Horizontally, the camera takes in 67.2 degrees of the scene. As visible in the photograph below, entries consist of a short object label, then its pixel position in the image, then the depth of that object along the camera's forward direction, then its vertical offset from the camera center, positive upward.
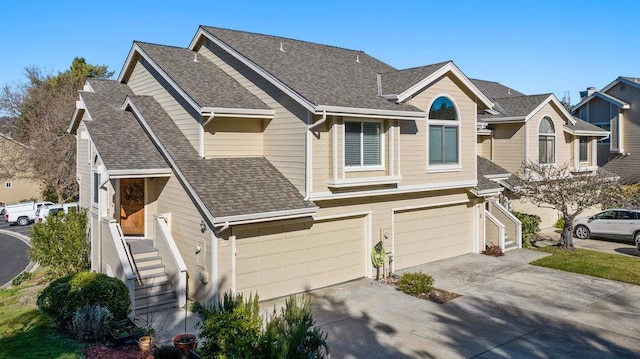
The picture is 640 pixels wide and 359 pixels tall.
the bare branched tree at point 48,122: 36.41 +4.54
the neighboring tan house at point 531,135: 22.55 +2.20
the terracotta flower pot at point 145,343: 9.20 -3.14
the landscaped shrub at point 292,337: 7.29 -2.45
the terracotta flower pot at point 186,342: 8.90 -3.05
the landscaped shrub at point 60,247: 15.89 -2.24
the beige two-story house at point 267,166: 12.80 +0.40
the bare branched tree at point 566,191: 19.39 -0.44
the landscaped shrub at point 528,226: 20.48 -2.01
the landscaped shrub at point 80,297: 10.21 -2.55
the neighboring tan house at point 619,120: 30.41 +3.89
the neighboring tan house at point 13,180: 39.62 -0.05
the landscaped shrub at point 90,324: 9.68 -2.91
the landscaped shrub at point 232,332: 7.60 -2.49
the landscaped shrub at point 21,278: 16.99 -3.58
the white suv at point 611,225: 21.56 -2.10
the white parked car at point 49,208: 31.38 -1.92
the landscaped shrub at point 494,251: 18.59 -2.77
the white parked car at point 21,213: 33.16 -2.33
